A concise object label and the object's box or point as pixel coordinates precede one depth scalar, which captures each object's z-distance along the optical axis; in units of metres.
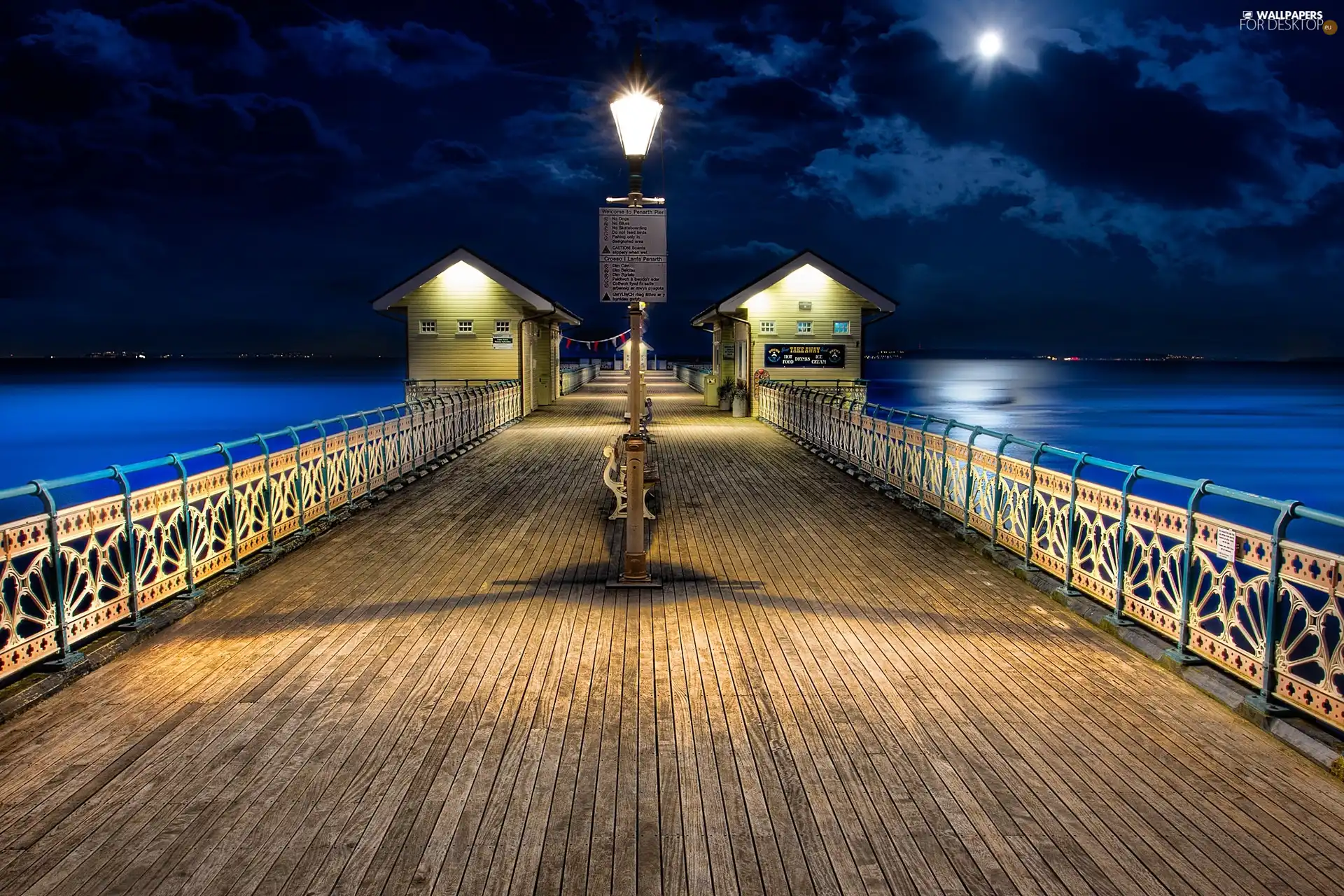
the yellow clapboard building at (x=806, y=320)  27.16
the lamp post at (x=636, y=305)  7.33
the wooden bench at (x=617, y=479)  10.20
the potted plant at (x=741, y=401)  27.25
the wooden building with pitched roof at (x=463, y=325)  26.75
